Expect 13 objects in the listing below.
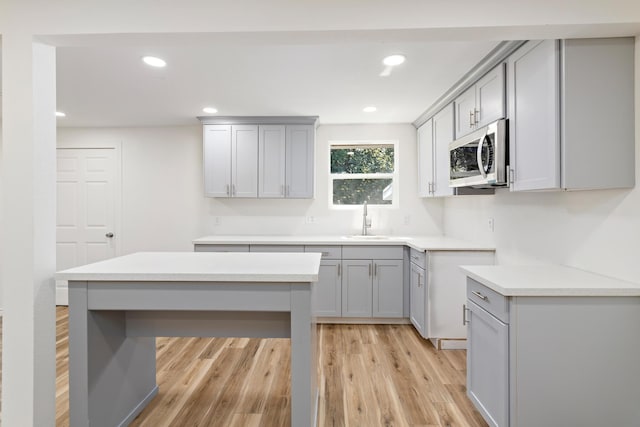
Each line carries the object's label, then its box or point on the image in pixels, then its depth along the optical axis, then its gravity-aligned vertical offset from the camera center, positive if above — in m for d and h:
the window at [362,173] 4.27 +0.46
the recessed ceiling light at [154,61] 2.39 +1.05
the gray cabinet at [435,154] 3.17 +0.58
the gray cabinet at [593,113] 1.68 +0.47
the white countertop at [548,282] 1.59 -0.35
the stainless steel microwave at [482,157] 2.15 +0.37
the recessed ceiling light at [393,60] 2.34 +1.04
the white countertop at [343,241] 3.31 -0.31
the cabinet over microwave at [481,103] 2.23 +0.77
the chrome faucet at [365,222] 4.05 -0.13
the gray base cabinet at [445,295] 3.02 -0.74
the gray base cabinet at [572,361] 1.58 -0.69
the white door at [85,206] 4.34 +0.06
